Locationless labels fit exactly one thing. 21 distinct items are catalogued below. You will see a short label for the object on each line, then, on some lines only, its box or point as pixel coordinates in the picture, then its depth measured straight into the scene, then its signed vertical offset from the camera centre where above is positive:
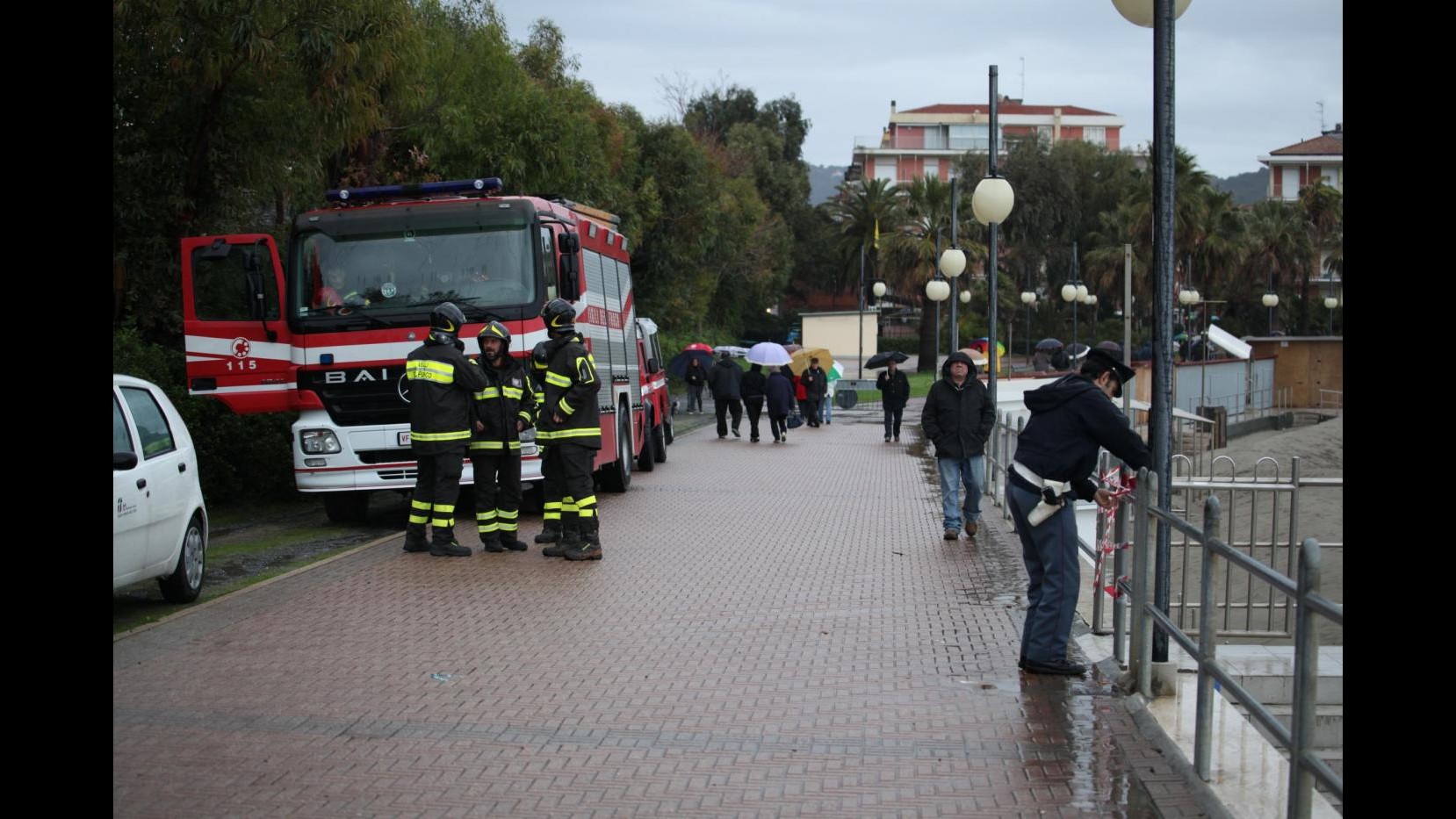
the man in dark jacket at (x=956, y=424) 13.67 -1.14
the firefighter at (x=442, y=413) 12.02 -0.82
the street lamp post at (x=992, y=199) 17.12 +1.18
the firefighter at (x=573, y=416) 11.95 -0.86
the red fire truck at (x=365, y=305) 13.95 +0.09
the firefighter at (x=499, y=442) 12.47 -1.10
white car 9.04 -1.14
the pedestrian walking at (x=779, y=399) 29.06 -1.85
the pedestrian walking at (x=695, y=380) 39.16 -1.94
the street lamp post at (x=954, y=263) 26.02 +0.68
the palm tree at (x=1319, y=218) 78.31 +4.00
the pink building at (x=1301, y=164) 108.19 +9.55
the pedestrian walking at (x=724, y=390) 30.41 -1.71
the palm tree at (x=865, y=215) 67.62 +4.14
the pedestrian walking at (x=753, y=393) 29.50 -1.76
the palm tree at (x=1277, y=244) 77.62 +2.61
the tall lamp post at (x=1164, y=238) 7.45 +0.30
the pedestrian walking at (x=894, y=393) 29.53 -1.83
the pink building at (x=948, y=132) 119.12 +14.22
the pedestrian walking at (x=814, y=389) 35.75 -2.06
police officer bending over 7.41 -0.92
